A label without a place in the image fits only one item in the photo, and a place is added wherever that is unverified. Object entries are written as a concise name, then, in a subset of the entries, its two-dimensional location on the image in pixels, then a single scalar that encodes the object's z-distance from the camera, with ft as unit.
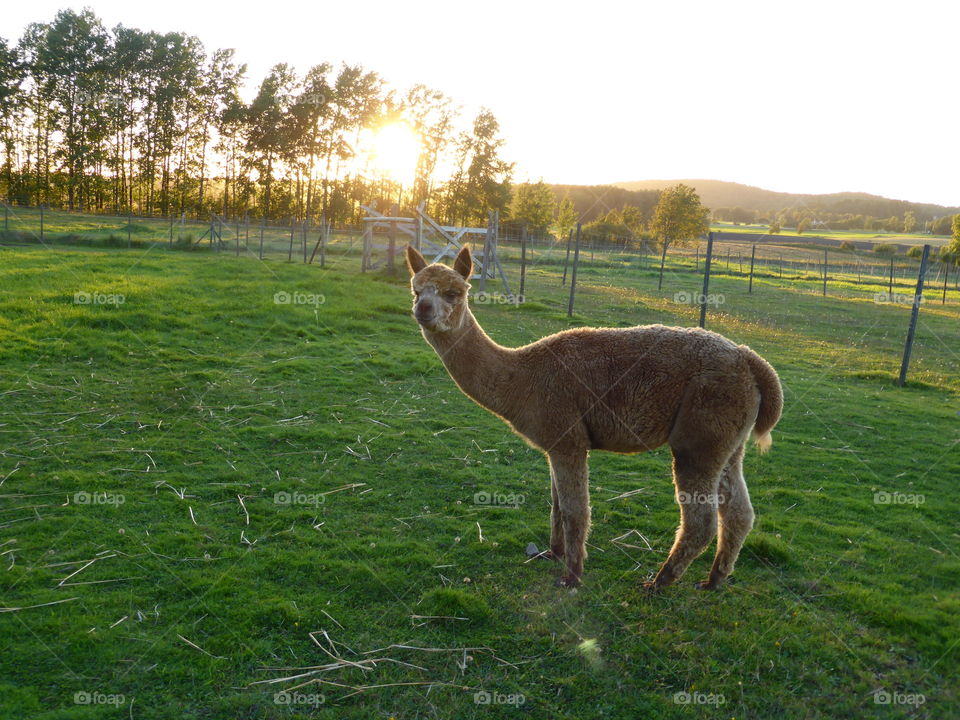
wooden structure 82.69
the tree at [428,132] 210.79
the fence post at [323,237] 93.05
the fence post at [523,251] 72.16
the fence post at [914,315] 43.07
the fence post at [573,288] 65.22
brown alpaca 16.52
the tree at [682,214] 176.04
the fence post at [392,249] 84.34
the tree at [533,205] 219.61
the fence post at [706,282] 47.11
